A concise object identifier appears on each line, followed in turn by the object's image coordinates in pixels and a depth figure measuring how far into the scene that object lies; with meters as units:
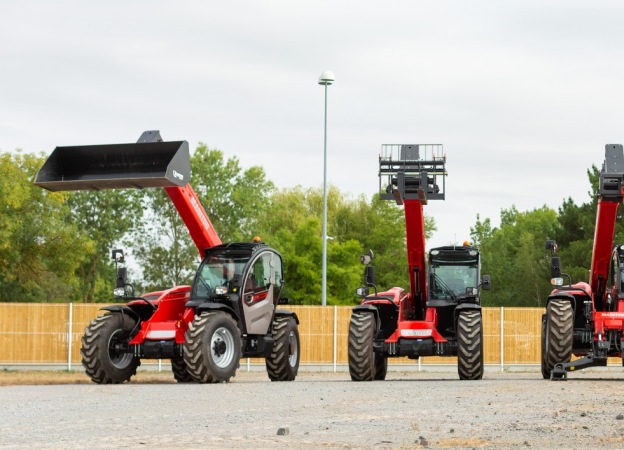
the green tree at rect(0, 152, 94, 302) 46.28
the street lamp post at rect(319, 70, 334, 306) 42.50
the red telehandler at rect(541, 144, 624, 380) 22.75
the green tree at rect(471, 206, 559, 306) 82.69
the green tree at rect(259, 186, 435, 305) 66.56
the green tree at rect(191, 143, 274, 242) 68.94
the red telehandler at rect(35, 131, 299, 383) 22.12
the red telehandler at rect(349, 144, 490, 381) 23.30
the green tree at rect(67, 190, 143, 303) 74.25
